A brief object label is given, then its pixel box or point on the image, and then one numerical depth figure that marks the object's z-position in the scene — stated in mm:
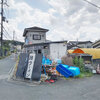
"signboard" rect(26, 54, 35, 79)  6566
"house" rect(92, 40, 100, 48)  21750
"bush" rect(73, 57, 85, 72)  9327
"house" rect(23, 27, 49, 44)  20516
